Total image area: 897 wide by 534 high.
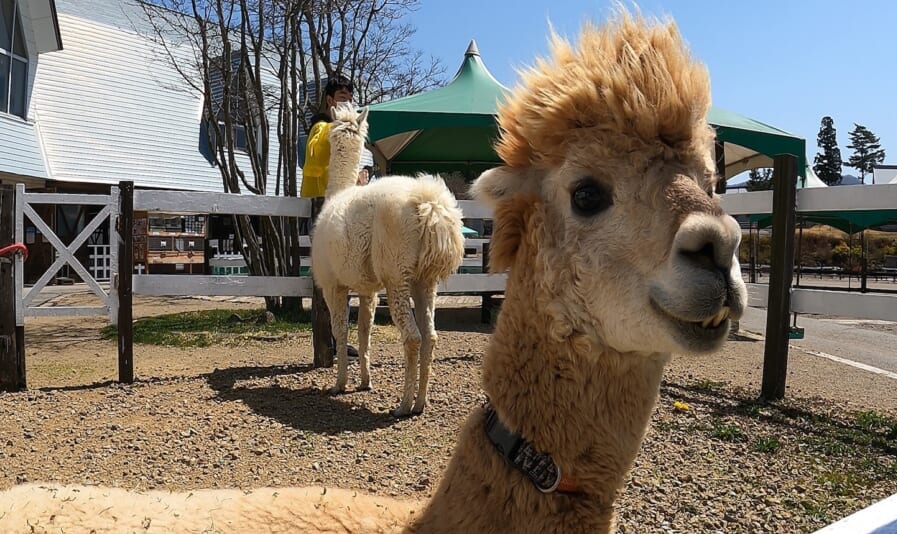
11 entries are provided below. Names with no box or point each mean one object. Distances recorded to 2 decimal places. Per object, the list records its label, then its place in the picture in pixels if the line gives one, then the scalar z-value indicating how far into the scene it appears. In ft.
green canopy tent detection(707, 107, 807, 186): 26.37
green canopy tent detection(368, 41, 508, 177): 25.41
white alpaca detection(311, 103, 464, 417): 16.58
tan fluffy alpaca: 4.89
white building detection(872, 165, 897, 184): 89.92
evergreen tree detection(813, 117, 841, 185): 179.38
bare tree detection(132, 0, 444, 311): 36.96
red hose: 18.70
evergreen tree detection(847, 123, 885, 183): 203.10
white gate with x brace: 19.51
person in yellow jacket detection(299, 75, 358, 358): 21.22
